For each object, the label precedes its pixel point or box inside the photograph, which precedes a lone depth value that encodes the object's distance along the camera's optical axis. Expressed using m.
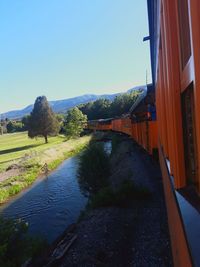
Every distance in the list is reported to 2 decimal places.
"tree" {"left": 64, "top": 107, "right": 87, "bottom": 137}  33.82
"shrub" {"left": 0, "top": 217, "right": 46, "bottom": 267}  3.81
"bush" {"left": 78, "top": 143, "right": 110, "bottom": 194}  9.01
